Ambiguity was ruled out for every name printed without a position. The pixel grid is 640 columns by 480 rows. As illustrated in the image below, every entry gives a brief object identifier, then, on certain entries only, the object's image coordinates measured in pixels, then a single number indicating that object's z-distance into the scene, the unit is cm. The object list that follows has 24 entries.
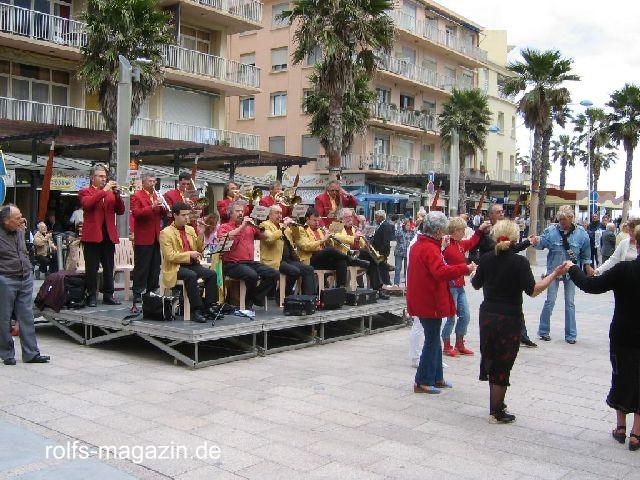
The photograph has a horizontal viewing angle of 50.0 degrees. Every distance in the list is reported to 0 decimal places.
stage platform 803
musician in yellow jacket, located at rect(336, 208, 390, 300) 1177
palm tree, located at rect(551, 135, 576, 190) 7200
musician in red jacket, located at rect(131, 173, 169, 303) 911
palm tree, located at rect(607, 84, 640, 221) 4562
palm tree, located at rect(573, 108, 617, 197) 5203
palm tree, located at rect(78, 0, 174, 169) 2092
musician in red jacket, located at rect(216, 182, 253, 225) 1021
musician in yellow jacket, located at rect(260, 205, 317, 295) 996
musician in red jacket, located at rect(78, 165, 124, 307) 907
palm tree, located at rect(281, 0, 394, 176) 2142
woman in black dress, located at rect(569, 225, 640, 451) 543
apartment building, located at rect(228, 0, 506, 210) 3994
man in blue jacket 1015
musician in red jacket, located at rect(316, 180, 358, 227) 1245
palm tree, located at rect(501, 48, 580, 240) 3469
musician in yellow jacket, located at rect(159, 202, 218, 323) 845
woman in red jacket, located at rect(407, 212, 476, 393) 669
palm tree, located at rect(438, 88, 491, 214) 3819
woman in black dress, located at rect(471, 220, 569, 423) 598
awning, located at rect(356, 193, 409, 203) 3306
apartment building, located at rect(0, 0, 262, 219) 2444
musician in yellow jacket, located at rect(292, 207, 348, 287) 1079
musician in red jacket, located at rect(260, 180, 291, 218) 1087
